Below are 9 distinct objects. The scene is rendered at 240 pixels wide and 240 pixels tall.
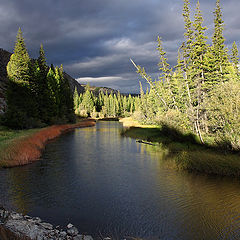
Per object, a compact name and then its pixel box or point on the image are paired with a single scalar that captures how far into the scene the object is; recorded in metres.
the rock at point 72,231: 8.84
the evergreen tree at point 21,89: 40.34
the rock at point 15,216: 9.40
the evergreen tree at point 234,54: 53.65
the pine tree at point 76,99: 122.68
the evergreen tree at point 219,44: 34.66
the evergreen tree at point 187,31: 28.83
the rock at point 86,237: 8.43
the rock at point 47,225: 9.16
